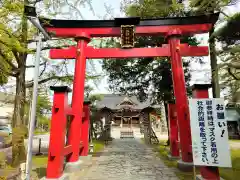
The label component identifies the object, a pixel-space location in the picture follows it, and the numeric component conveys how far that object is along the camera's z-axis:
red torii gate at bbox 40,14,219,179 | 7.88
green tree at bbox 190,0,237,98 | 6.75
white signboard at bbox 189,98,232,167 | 4.81
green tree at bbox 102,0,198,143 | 12.54
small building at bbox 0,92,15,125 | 32.97
